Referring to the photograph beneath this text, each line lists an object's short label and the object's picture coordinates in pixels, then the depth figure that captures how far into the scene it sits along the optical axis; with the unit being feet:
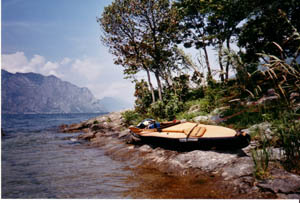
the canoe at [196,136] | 17.23
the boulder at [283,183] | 11.37
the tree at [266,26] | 35.45
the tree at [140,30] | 46.75
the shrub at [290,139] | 12.54
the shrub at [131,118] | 50.38
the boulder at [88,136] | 46.55
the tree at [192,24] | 61.74
